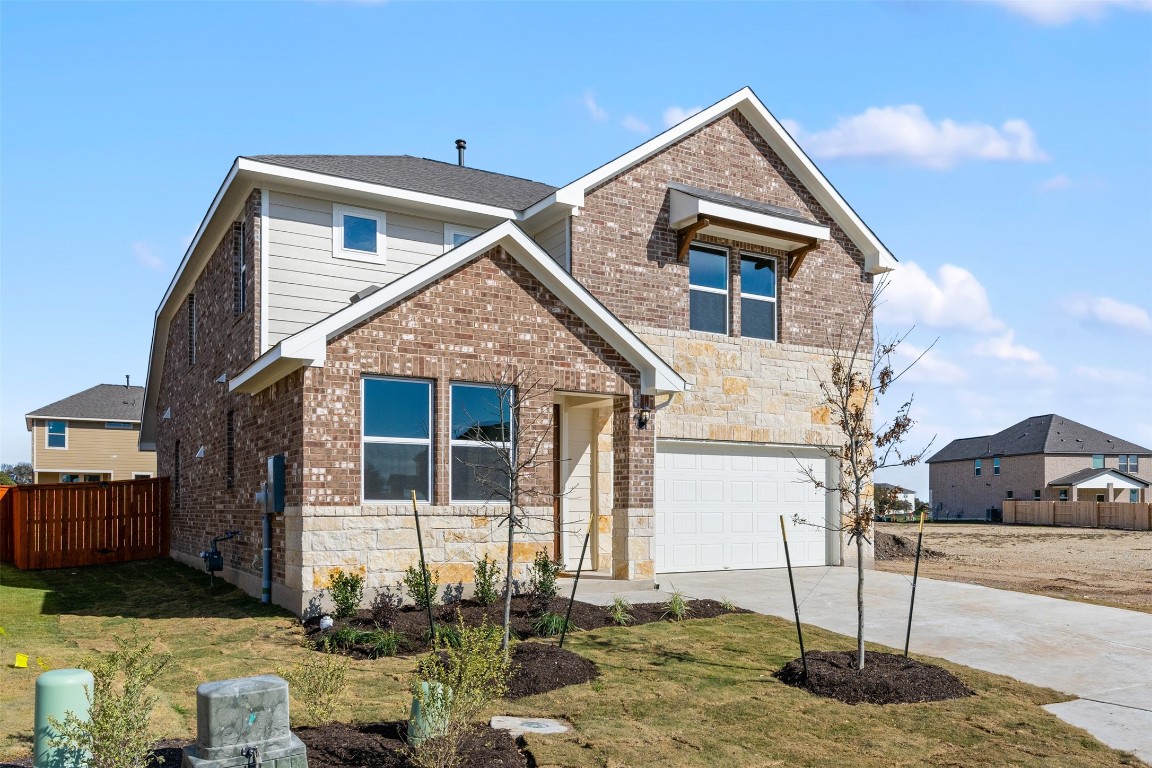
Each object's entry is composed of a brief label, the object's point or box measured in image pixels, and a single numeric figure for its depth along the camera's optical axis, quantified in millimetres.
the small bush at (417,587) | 11109
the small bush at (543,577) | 11891
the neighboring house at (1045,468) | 57594
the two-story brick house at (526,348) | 11641
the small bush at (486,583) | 11547
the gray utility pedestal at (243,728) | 5289
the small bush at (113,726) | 5234
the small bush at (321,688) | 6719
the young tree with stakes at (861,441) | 8922
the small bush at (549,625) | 10211
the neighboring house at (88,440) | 44062
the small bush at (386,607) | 10383
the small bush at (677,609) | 11445
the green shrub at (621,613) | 11016
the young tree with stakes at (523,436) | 12383
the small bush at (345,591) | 10719
